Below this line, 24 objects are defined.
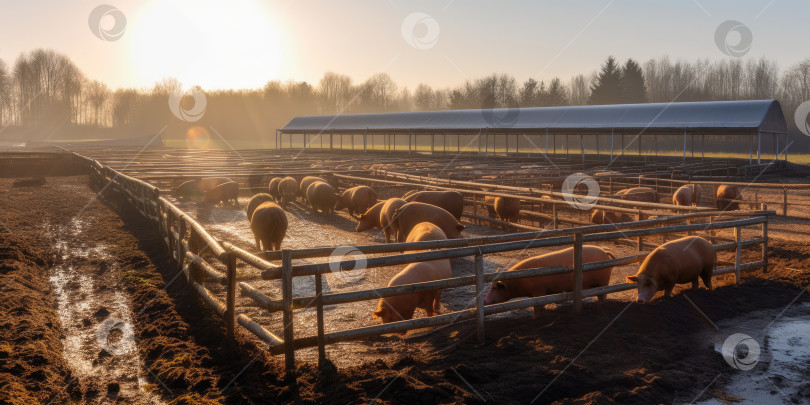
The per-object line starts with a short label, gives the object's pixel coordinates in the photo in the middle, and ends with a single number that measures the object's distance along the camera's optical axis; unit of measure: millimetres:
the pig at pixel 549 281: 6973
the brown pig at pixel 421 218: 11094
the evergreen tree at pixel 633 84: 83500
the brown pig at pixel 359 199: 16797
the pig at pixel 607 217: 14633
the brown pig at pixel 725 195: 18297
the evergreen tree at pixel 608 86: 83062
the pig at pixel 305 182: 20266
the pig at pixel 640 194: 17055
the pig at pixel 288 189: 20672
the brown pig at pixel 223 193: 20438
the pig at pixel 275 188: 21892
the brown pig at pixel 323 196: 17656
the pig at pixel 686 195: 17406
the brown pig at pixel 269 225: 11242
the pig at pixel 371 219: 13875
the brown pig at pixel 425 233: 8482
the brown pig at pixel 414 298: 6484
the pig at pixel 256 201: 14078
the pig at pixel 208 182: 21688
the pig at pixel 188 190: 22000
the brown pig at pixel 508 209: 14906
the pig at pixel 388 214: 12531
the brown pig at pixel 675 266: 7137
